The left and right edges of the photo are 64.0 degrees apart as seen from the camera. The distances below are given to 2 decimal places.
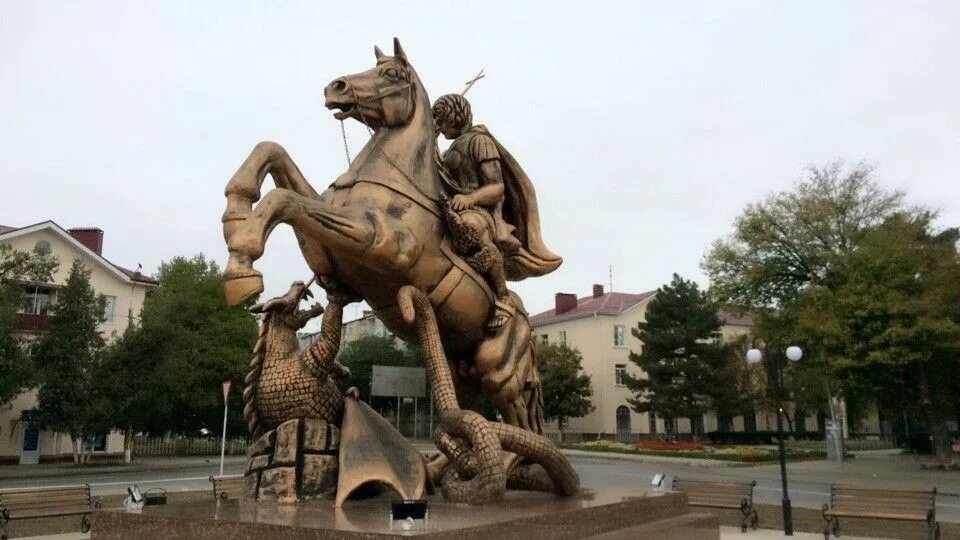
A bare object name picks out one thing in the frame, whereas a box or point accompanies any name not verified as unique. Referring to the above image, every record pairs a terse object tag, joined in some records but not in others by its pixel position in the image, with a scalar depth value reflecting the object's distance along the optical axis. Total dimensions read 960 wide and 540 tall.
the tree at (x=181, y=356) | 24.84
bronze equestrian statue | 4.84
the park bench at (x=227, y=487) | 10.91
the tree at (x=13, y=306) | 20.70
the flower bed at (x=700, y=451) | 27.33
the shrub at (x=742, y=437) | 44.03
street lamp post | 11.57
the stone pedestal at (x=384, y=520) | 3.87
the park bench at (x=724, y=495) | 12.34
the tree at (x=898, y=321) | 21.91
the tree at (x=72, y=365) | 23.41
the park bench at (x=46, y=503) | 10.52
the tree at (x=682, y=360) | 38.88
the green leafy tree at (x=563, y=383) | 41.09
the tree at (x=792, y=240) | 29.44
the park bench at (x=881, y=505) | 11.12
